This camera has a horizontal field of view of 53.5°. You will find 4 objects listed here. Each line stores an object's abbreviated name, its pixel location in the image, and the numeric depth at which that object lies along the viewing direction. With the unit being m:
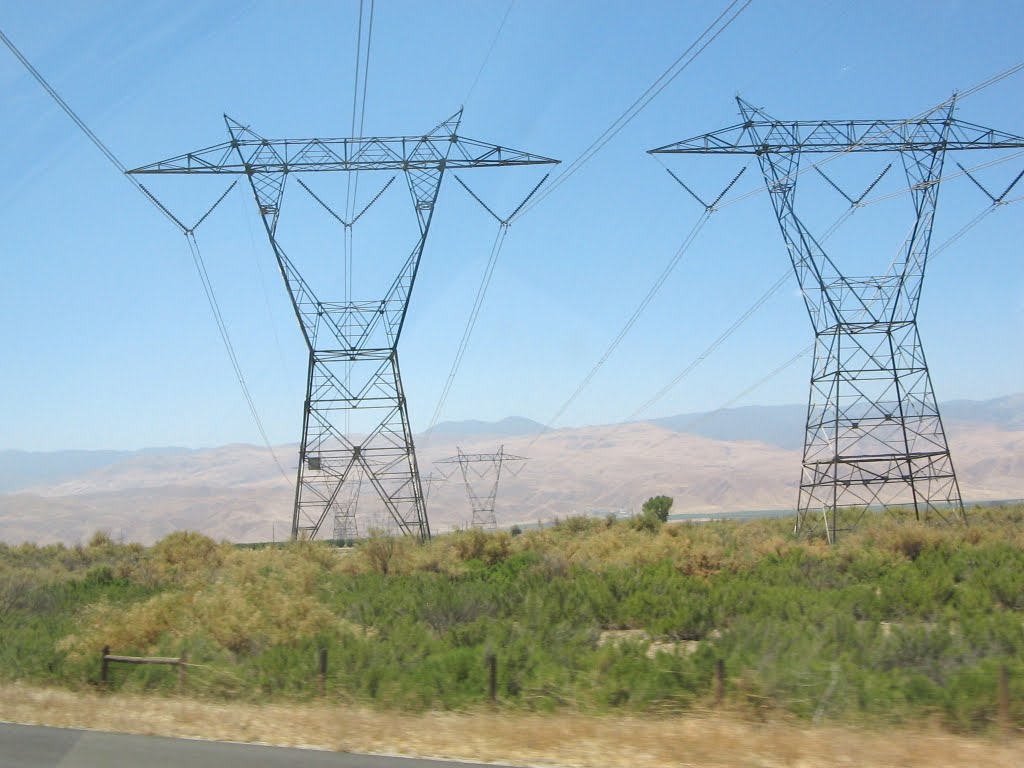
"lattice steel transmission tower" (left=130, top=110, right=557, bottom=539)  43.94
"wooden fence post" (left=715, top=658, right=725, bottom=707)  16.12
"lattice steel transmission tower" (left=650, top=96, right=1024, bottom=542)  43.88
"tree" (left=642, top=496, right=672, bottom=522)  90.06
